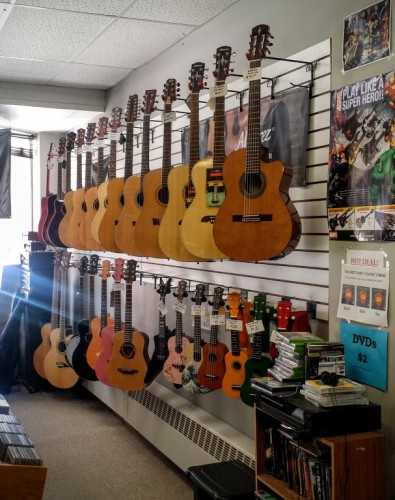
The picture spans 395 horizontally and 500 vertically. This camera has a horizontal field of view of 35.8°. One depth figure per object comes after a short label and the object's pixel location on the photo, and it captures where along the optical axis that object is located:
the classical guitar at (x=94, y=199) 4.43
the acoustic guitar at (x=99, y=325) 4.47
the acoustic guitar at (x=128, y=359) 3.94
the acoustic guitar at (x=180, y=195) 3.15
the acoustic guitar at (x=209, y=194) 2.85
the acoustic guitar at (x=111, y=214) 4.02
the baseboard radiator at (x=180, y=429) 3.25
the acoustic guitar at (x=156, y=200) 3.42
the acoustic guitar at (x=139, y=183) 3.69
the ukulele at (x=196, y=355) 3.36
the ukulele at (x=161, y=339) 3.84
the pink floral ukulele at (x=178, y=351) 3.58
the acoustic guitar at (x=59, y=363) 5.09
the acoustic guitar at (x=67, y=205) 4.90
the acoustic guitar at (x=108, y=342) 4.13
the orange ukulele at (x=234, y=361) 3.03
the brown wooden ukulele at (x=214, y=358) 3.20
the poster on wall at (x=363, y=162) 2.30
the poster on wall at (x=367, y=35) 2.31
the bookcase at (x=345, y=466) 2.09
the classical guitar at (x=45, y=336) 5.31
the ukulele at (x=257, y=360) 2.88
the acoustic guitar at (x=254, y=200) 2.50
